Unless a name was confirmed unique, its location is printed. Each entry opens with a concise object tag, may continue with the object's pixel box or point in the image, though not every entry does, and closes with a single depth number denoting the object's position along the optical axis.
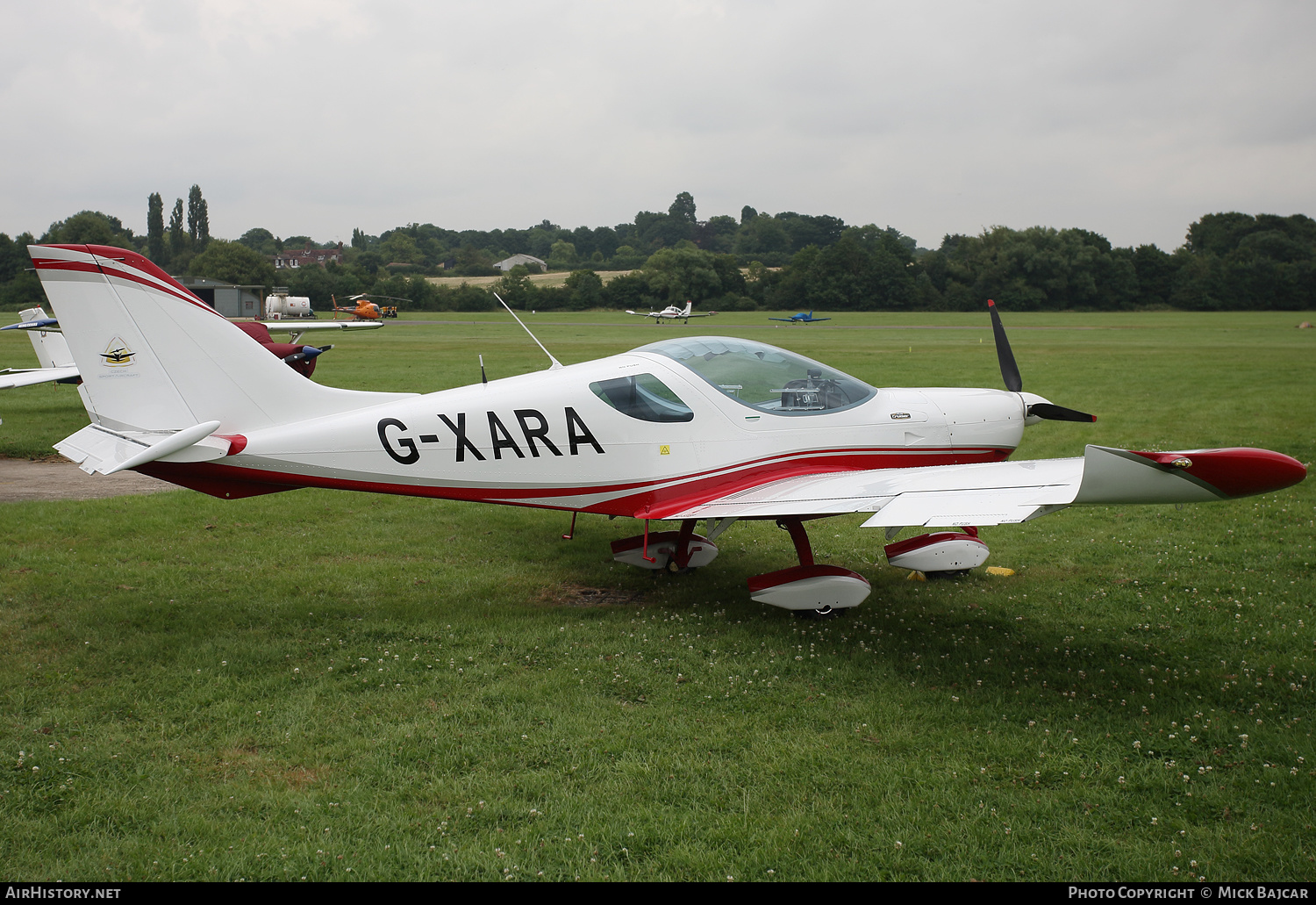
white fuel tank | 59.78
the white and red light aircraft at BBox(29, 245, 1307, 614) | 6.04
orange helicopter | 61.38
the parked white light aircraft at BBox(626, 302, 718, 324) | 61.53
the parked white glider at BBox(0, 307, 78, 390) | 15.15
